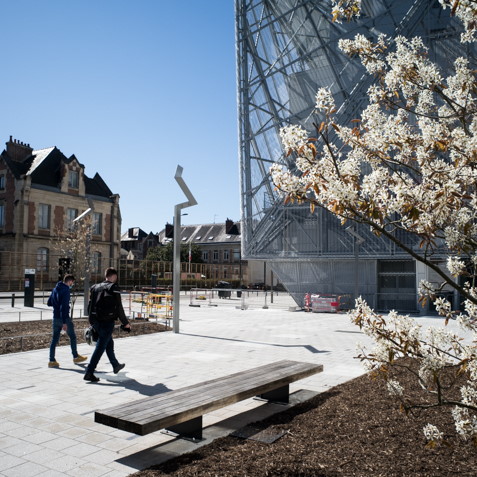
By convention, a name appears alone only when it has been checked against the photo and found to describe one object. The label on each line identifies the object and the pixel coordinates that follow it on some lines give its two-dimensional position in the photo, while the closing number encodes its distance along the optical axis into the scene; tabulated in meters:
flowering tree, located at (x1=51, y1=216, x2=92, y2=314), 23.23
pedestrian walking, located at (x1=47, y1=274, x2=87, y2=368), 10.06
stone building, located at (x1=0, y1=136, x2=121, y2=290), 48.53
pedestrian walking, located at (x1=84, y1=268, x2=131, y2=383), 8.82
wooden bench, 5.06
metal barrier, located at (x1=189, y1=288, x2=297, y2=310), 32.09
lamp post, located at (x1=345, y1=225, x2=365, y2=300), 20.53
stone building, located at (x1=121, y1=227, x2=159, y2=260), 105.75
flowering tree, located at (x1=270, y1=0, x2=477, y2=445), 3.44
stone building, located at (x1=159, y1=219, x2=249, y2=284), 92.25
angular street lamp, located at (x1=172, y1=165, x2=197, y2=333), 15.94
